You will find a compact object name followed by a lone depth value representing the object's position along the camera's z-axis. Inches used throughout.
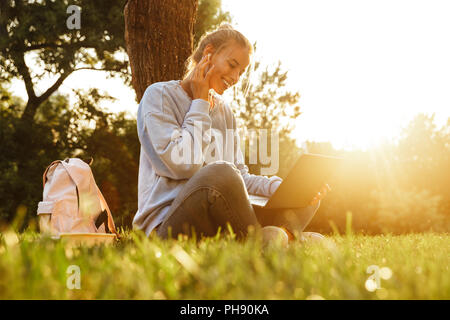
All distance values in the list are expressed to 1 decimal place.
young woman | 102.3
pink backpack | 128.4
